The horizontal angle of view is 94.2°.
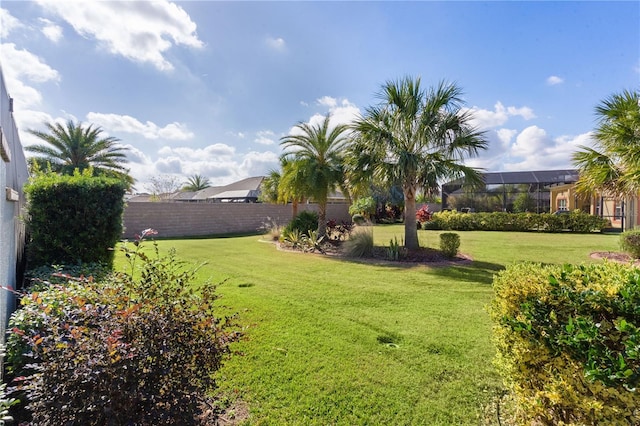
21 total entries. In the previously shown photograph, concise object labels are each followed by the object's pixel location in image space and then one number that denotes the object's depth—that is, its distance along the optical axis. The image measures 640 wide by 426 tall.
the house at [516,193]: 26.41
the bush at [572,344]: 1.51
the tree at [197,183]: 53.22
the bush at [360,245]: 10.14
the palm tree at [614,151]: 7.77
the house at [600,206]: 15.54
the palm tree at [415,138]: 9.60
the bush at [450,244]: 9.54
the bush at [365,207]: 25.69
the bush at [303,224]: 13.38
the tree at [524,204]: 26.11
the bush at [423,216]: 22.70
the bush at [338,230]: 12.67
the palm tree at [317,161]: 12.12
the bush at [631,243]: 9.16
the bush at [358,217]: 22.50
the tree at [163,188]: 43.22
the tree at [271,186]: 18.12
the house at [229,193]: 32.69
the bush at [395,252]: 9.51
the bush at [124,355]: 1.67
